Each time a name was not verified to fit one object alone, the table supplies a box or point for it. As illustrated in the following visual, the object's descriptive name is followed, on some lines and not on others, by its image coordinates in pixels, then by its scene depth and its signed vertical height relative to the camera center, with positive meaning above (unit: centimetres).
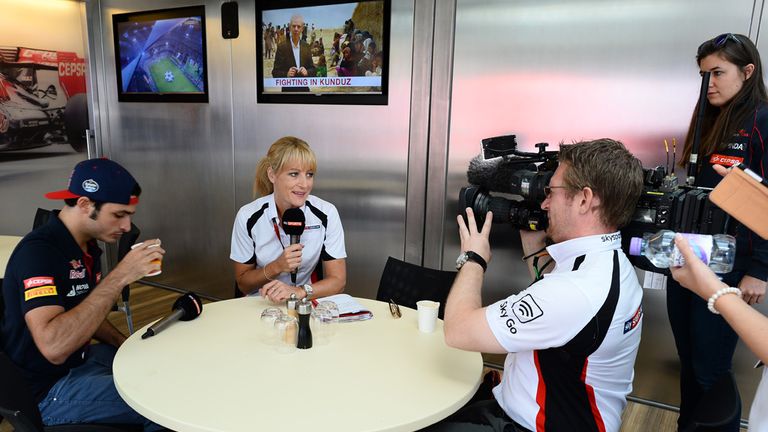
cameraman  129 -51
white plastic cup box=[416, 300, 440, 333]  176 -67
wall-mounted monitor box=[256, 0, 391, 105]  345 +45
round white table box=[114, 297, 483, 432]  124 -73
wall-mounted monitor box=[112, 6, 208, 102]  422 +47
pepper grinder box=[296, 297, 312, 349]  159 -66
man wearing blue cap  157 -61
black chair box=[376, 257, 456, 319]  222 -73
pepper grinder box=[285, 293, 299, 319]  174 -65
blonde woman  242 -55
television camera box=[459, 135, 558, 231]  160 -20
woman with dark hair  203 -11
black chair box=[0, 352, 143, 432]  119 -69
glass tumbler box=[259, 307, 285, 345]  172 -72
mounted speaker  397 +71
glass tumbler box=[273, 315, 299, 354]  163 -69
